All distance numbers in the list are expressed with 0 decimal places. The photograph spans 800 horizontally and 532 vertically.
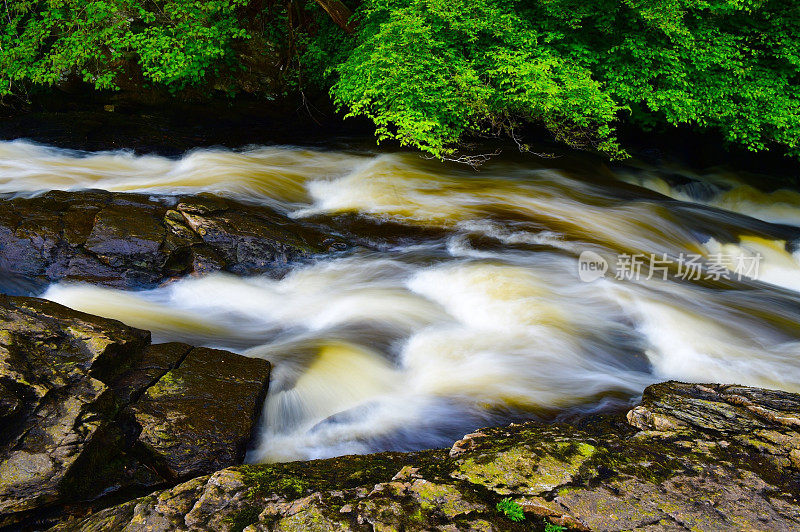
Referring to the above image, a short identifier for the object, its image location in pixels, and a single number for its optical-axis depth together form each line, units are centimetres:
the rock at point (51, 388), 272
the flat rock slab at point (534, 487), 237
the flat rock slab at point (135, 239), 541
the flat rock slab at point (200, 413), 319
